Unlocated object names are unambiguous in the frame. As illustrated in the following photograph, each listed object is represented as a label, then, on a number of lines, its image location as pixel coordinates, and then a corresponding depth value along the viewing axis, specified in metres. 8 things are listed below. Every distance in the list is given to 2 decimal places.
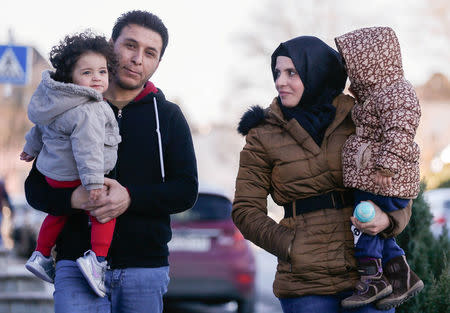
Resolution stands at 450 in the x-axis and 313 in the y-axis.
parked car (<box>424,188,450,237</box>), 30.66
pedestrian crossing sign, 18.23
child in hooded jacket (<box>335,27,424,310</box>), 5.98
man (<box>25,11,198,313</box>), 6.52
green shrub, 8.09
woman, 6.36
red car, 16.15
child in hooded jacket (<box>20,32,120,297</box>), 6.25
